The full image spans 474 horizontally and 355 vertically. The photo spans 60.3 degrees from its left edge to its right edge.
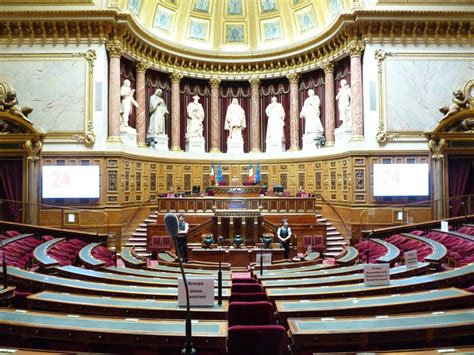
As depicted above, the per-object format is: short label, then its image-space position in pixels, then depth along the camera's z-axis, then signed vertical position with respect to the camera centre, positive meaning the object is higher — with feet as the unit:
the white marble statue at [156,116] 73.26 +12.24
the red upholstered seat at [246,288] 22.92 -5.93
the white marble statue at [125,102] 64.59 +13.16
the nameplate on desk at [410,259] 25.05 -4.77
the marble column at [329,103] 68.95 +13.56
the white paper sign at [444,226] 42.68 -4.71
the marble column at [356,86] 60.34 +14.37
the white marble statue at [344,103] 64.60 +12.66
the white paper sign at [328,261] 47.63 -9.41
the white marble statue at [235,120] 79.87 +12.27
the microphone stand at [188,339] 9.43 -3.71
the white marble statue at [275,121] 77.66 +11.85
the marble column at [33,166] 56.24 +2.49
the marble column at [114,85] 59.82 +14.63
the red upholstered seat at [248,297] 20.31 -5.74
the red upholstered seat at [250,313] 17.43 -5.60
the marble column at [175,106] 75.66 +14.42
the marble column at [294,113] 75.15 +12.91
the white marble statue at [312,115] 72.93 +12.08
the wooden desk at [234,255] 44.80 -8.03
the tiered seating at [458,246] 30.44 -5.49
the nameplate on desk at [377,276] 20.13 -4.65
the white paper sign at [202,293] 16.17 -4.38
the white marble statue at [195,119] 78.43 +12.40
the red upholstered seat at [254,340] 13.52 -5.23
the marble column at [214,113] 79.20 +13.75
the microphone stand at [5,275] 18.10 -4.05
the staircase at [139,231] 56.49 -7.02
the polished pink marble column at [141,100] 69.00 +14.20
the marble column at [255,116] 79.00 +13.07
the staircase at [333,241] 55.30 -8.34
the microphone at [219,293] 16.92 -4.65
